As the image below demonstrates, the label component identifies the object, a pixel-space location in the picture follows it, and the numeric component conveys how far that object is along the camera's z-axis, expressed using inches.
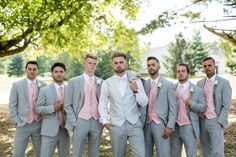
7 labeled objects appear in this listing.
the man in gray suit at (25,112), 222.7
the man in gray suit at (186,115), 220.7
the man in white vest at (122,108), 199.8
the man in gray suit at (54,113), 214.8
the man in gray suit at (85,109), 206.5
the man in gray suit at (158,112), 209.9
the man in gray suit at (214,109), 225.6
